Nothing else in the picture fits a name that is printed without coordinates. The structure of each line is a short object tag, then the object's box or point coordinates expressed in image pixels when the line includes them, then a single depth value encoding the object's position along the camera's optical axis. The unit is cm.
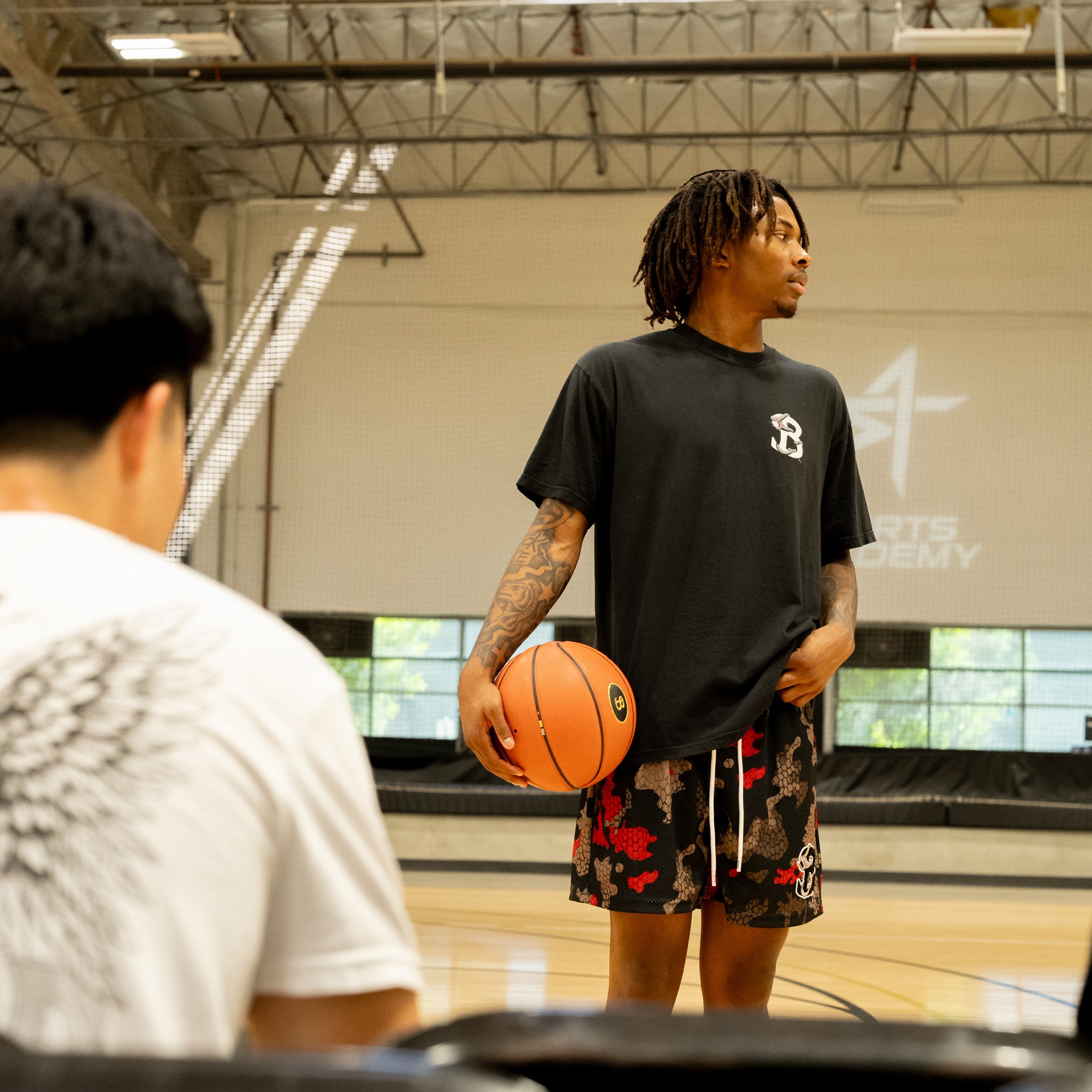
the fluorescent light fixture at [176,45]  689
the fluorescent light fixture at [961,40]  701
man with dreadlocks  187
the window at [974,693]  959
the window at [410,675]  998
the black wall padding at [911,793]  833
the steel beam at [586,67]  802
